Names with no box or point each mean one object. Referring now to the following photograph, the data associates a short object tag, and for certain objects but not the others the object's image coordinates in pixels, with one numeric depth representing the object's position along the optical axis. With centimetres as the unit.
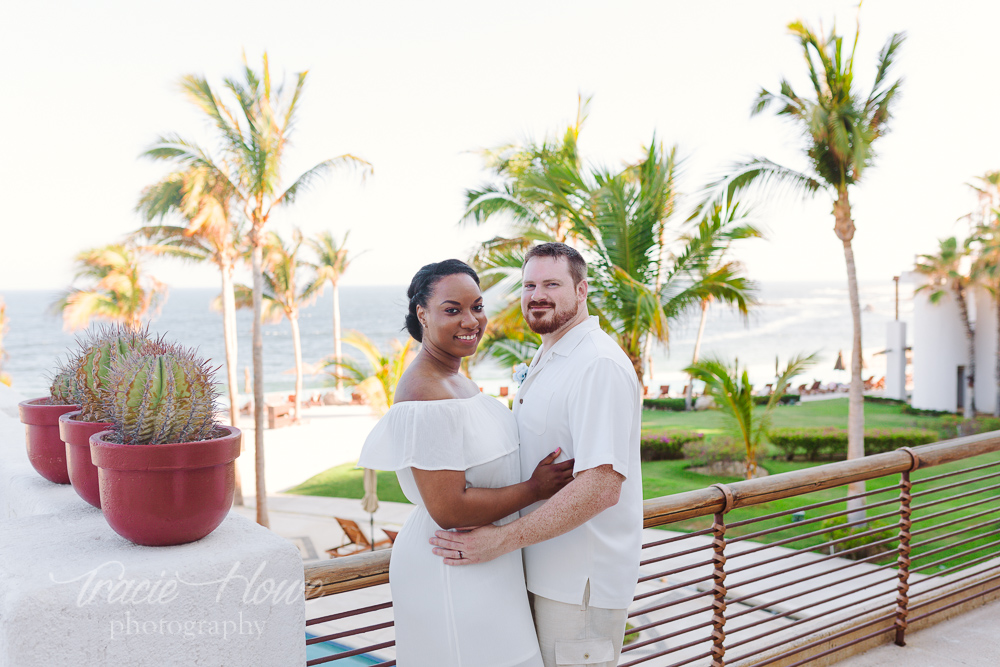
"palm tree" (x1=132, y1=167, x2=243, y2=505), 1534
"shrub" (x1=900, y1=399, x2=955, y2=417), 2397
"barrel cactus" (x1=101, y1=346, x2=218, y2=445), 121
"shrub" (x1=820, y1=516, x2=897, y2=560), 1041
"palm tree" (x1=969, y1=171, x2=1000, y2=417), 2275
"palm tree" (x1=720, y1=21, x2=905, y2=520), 1100
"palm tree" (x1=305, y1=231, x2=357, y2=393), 3653
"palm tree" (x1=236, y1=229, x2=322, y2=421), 2917
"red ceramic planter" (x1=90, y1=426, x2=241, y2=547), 120
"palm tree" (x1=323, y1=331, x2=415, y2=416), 1139
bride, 162
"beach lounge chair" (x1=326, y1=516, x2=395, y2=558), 1038
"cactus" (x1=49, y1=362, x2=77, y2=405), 178
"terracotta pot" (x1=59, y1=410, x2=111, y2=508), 144
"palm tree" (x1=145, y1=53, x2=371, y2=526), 1384
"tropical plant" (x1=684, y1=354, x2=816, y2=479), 1105
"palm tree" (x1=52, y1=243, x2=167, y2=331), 2170
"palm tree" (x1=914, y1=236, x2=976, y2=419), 2369
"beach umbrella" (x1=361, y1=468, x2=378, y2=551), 1121
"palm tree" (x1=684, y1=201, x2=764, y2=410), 891
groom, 168
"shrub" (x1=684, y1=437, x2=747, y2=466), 1563
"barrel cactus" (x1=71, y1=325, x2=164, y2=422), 149
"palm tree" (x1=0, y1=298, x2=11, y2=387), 2311
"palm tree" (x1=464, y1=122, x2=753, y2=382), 818
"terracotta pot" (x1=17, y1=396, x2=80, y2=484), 172
